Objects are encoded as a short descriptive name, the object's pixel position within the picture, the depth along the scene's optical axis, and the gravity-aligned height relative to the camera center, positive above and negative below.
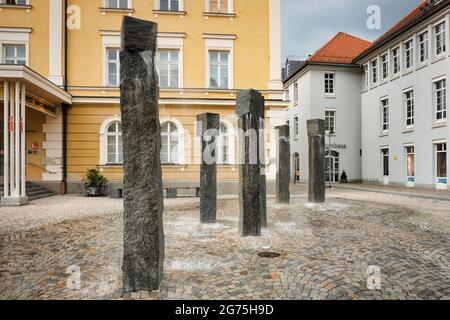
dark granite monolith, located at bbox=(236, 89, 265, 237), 6.02 -0.13
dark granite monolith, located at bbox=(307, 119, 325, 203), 10.77 +0.04
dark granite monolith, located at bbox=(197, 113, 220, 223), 7.39 -0.18
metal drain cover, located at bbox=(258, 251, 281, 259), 4.61 -1.40
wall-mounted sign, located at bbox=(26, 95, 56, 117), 11.63 +2.32
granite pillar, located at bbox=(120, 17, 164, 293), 3.39 -0.02
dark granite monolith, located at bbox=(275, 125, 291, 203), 10.63 -0.13
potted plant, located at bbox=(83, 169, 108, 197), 13.57 -0.96
